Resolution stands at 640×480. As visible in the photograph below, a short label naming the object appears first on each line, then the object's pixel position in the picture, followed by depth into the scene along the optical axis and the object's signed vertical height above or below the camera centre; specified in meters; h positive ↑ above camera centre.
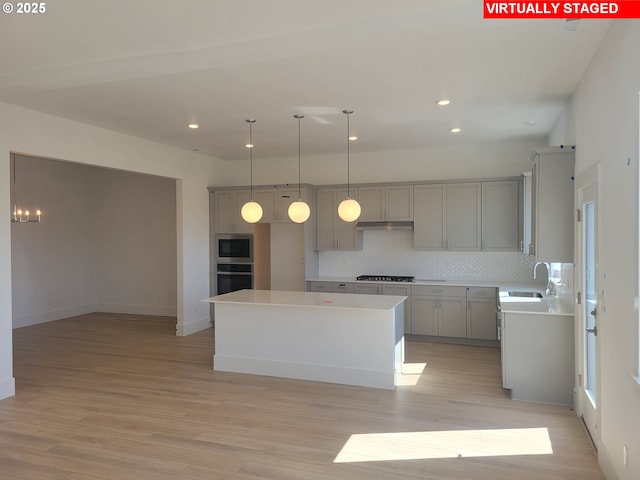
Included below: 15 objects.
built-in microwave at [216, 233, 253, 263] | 7.63 -0.15
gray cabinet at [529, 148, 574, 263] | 4.20 +0.27
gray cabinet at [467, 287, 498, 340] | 6.28 -1.05
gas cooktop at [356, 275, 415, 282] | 6.93 -0.62
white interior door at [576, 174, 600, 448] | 3.32 -0.57
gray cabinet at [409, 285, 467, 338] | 6.45 -1.05
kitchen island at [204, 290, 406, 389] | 4.73 -1.07
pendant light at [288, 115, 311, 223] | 5.09 +0.30
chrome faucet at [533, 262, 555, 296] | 5.47 -0.64
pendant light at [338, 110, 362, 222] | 5.01 +0.31
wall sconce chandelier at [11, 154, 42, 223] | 7.51 +0.46
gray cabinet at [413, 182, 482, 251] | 6.66 +0.30
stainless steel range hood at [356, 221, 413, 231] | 6.93 +0.18
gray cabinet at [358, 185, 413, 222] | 6.96 +0.54
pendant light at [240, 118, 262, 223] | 5.21 +0.32
